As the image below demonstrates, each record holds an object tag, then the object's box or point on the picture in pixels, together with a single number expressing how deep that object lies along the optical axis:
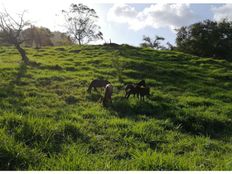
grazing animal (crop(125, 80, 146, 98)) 12.38
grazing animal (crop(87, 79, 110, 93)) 13.27
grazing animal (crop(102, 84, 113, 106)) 11.06
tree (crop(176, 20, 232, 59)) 43.56
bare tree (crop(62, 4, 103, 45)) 57.56
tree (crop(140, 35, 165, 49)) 70.62
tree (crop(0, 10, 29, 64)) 24.01
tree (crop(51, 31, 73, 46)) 59.78
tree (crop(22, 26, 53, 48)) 55.59
